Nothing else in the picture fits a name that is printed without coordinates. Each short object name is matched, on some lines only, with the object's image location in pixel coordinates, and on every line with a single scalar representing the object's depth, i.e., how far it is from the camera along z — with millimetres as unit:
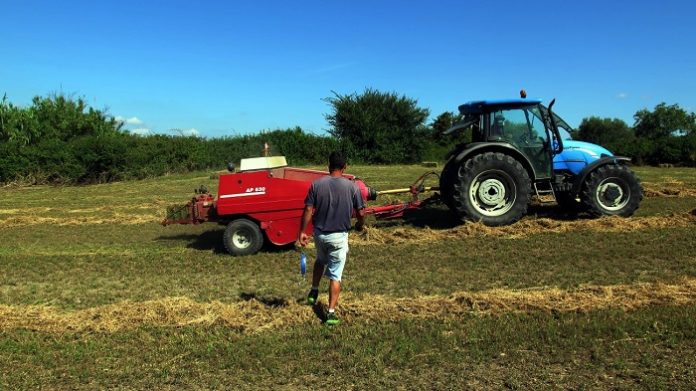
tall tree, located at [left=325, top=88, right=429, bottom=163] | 34500
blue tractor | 9438
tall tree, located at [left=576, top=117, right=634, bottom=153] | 73256
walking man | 5234
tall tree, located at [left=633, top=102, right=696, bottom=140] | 59956
